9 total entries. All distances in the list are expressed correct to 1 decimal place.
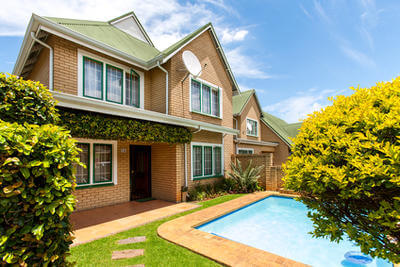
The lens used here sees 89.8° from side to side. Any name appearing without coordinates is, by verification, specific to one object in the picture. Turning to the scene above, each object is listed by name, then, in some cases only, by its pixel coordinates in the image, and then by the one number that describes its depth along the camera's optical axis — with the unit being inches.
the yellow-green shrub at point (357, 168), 96.0
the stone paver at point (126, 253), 178.4
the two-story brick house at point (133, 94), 309.3
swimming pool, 221.6
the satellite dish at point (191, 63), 426.0
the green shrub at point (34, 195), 84.8
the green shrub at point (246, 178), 488.1
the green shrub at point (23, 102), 127.5
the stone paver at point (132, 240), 209.3
